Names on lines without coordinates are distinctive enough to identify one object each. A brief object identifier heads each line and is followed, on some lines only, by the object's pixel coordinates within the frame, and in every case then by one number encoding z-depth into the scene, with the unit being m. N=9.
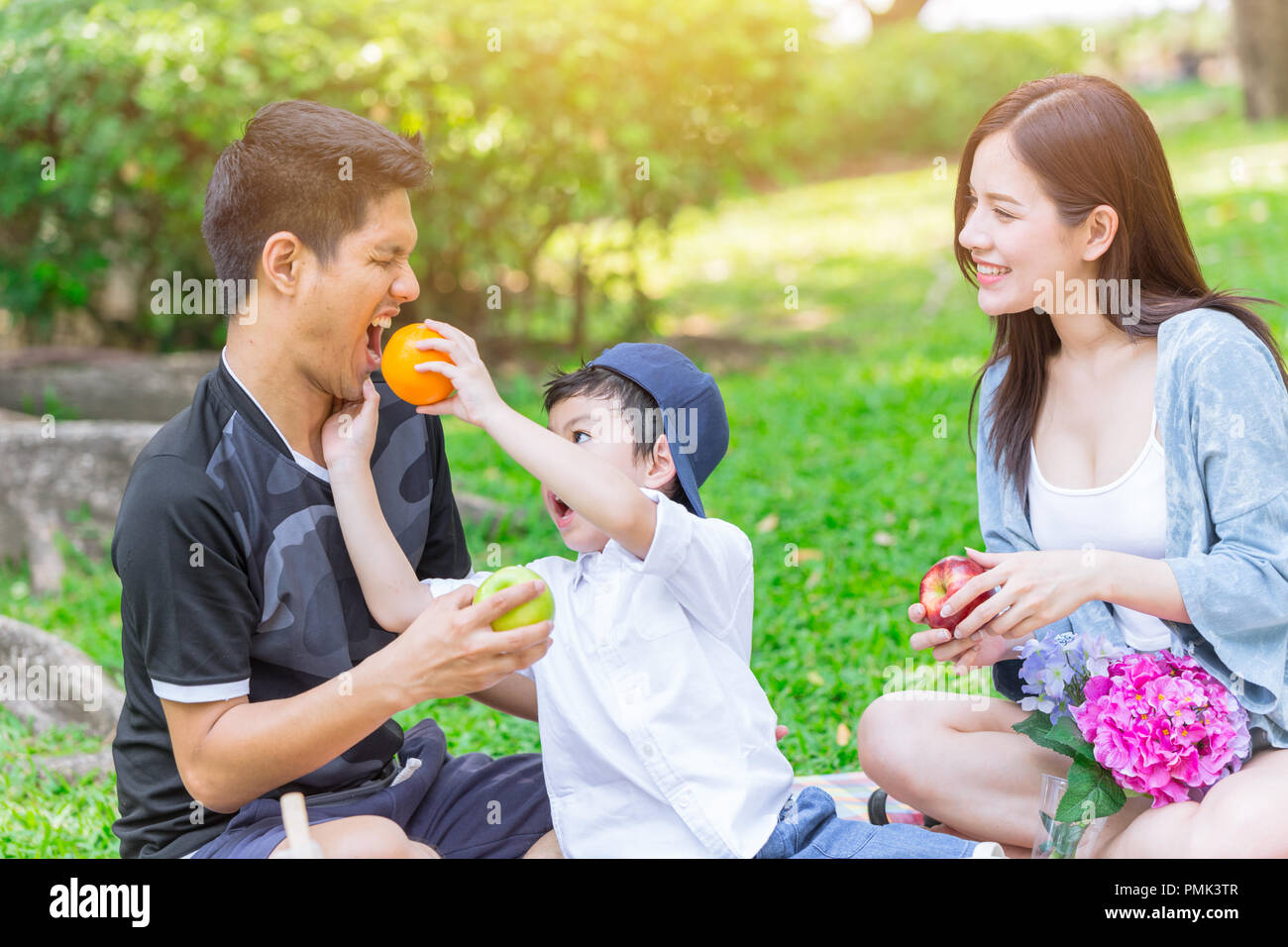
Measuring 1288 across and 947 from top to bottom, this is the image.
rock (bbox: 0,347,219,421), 7.46
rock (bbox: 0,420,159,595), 5.94
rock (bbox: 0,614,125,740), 4.40
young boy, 2.63
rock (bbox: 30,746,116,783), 4.06
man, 2.48
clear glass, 2.88
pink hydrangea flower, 2.75
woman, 2.72
